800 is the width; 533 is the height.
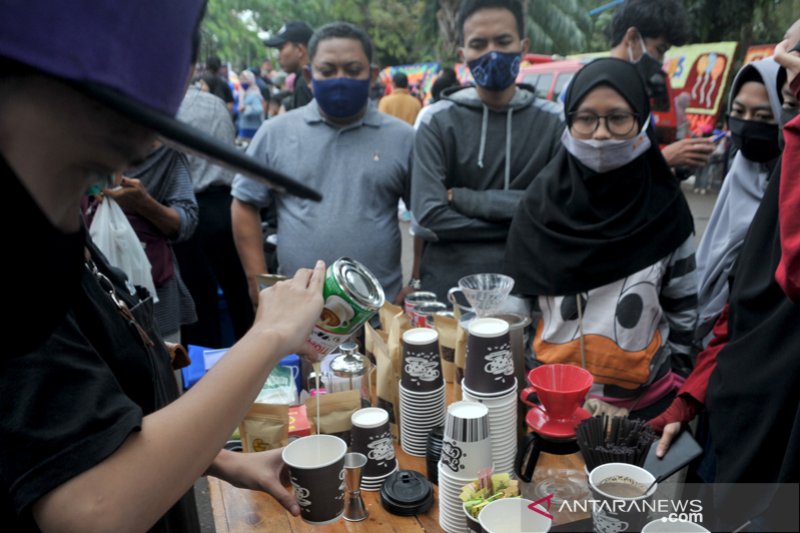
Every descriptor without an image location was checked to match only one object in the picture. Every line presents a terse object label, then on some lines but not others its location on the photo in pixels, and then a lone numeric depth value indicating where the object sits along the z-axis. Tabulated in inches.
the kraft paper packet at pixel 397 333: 72.8
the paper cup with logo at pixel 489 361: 58.6
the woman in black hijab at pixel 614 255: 83.3
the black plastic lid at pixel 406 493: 57.9
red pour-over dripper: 58.7
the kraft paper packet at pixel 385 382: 70.8
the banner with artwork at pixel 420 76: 660.9
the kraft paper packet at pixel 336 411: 63.8
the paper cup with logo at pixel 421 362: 64.8
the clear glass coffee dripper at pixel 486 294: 76.1
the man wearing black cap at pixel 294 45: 208.7
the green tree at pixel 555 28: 884.6
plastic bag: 95.3
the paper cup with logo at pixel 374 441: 61.0
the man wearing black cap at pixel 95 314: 21.0
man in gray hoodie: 106.0
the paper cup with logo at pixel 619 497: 43.3
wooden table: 56.4
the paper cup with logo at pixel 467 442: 52.1
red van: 397.1
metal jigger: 56.9
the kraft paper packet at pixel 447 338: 76.3
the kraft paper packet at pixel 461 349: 72.9
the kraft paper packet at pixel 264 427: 63.4
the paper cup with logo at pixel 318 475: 52.4
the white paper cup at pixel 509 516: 44.2
